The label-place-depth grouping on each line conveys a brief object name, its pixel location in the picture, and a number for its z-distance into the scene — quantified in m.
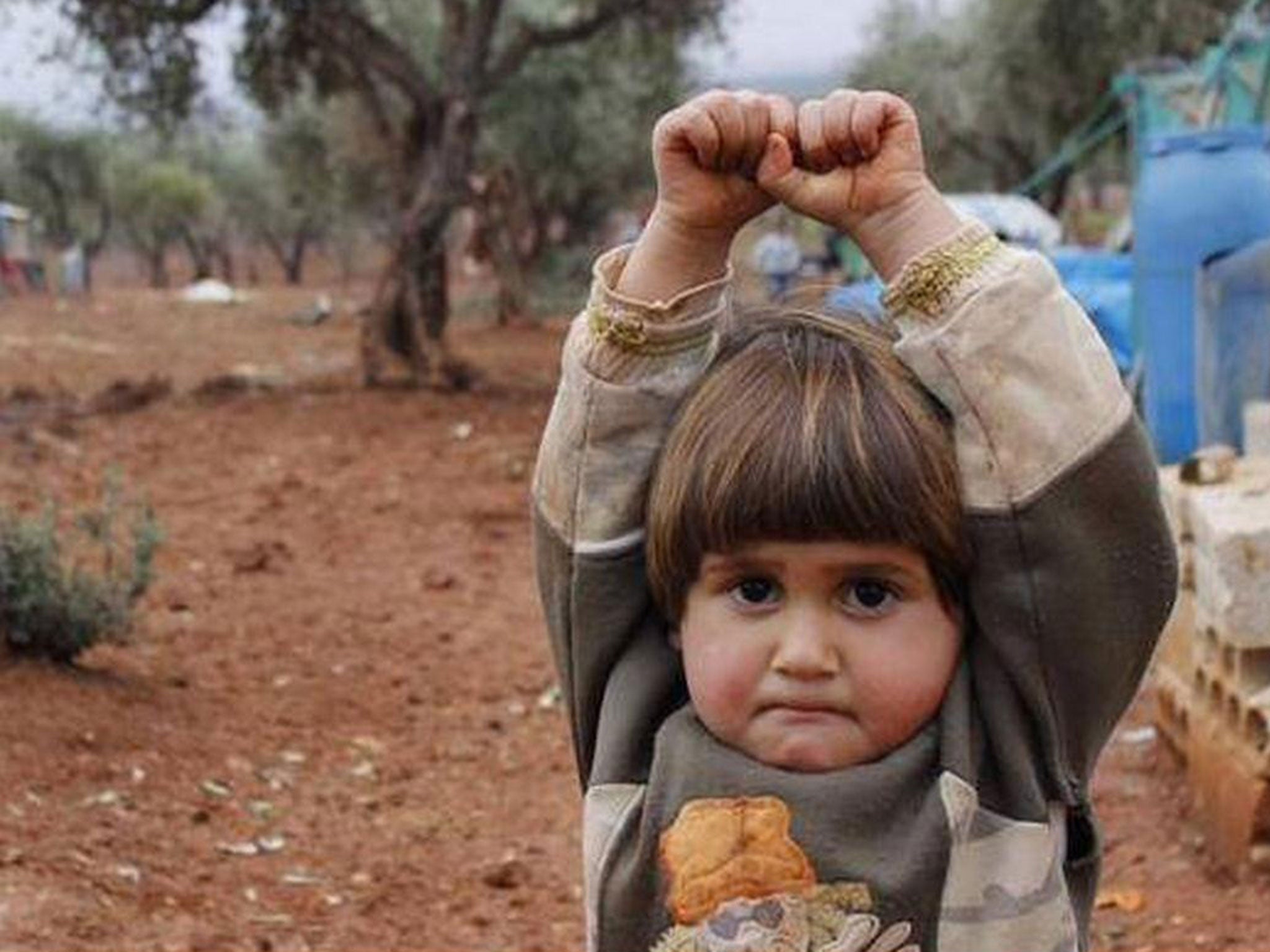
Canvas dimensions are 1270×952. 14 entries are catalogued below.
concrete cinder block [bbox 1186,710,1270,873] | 3.86
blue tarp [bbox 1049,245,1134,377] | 9.59
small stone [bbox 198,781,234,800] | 4.95
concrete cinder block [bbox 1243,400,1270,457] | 4.93
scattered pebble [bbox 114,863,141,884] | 4.16
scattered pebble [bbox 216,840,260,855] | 4.50
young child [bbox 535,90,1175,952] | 1.59
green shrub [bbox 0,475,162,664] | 5.53
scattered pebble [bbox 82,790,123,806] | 4.67
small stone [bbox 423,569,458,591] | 7.96
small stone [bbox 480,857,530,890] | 4.28
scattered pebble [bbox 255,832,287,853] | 4.56
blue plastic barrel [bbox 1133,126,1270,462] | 6.45
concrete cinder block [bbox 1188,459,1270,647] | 3.87
